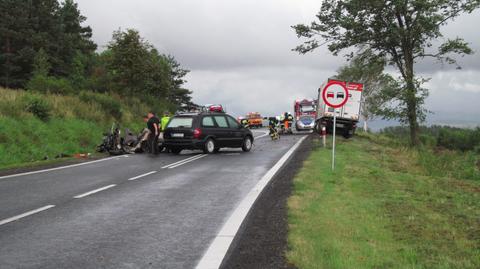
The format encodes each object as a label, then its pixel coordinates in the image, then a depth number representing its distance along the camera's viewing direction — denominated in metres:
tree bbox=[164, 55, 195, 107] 95.75
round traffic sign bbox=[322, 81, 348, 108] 14.59
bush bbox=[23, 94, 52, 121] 23.01
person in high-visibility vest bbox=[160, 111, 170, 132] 24.70
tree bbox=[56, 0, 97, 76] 66.43
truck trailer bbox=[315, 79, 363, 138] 33.38
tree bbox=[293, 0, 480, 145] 30.75
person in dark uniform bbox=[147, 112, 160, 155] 20.83
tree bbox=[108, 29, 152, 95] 36.12
